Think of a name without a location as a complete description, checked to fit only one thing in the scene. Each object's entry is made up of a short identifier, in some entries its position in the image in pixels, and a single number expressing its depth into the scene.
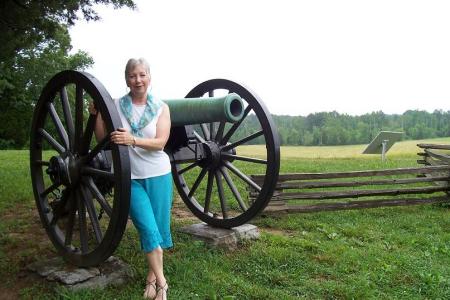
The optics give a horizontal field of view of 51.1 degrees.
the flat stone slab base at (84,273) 3.88
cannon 3.58
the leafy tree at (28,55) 7.78
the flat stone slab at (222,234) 5.14
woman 3.56
